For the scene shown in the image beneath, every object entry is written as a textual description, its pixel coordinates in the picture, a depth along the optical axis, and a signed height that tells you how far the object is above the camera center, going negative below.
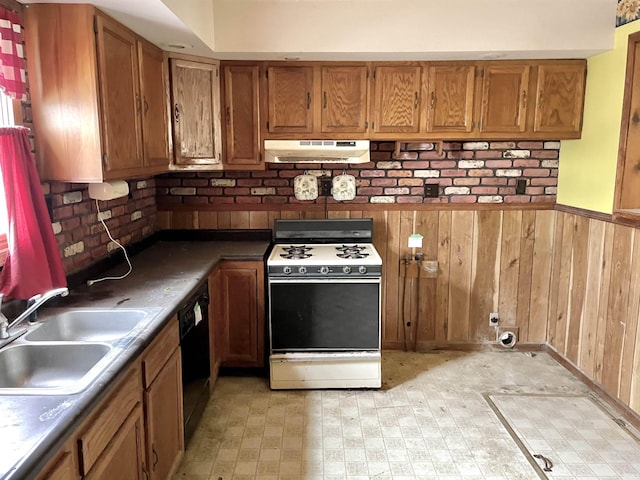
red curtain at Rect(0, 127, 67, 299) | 1.97 -0.25
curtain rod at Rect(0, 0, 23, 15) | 2.01 +0.63
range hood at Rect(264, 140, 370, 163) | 3.41 +0.07
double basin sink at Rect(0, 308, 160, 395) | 1.80 -0.73
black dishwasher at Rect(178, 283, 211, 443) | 2.52 -1.08
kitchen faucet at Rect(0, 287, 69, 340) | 1.85 -0.60
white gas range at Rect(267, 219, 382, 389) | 3.21 -1.04
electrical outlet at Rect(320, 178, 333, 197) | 3.84 -0.19
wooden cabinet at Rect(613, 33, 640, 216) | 2.91 +0.09
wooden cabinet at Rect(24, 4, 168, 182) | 2.14 +0.30
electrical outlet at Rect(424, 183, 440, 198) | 3.83 -0.23
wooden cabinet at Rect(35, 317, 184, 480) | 1.40 -0.92
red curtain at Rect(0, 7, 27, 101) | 1.96 +0.41
